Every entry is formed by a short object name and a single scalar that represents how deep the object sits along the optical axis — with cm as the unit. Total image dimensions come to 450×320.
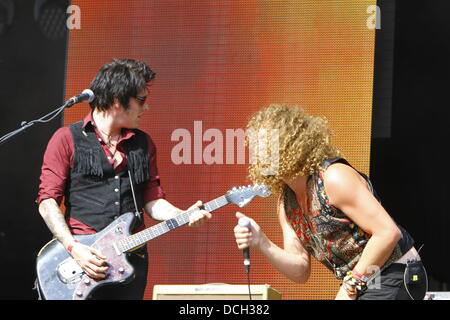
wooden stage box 720
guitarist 744
